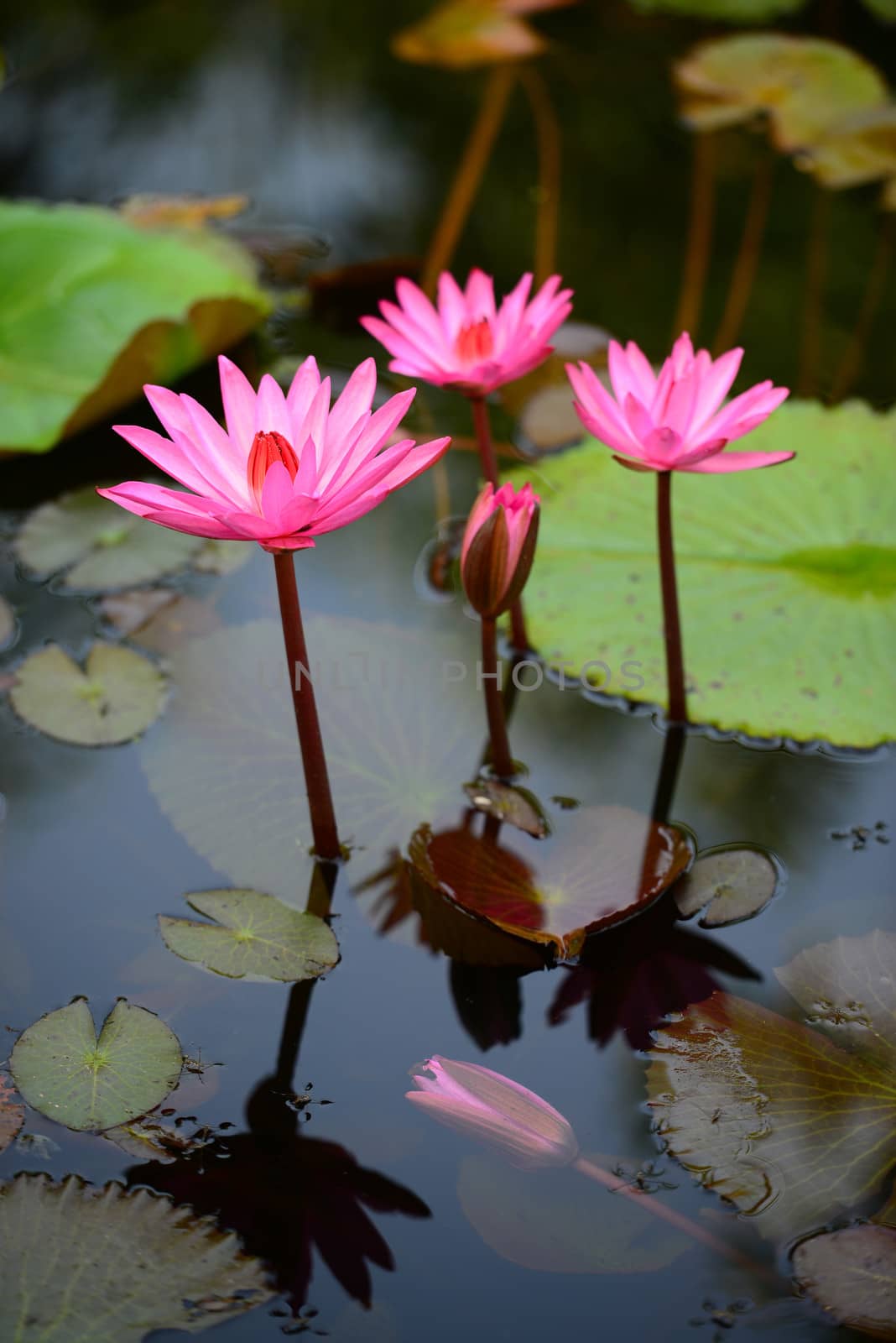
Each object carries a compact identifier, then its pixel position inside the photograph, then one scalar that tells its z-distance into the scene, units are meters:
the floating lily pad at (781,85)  3.63
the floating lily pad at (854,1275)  2.27
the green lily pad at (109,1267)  2.27
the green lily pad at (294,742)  2.45
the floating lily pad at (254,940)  2.37
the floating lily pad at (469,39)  4.11
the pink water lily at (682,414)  2.38
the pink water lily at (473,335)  2.44
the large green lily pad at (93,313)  2.65
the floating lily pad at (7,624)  2.55
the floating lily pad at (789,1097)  2.31
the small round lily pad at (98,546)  2.59
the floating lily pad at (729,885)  2.41
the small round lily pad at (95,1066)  2.32
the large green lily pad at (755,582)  2.50
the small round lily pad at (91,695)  2.50
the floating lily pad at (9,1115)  2.32
